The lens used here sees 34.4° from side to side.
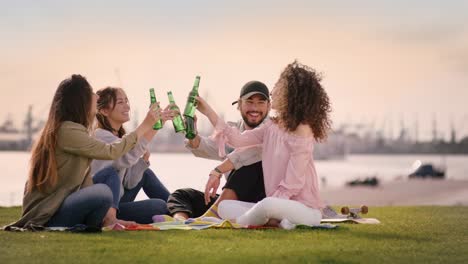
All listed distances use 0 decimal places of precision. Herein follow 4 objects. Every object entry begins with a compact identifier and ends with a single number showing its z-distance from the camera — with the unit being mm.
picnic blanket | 6879
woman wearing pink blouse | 6914
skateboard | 8039
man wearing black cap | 7383
